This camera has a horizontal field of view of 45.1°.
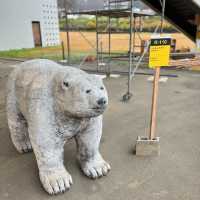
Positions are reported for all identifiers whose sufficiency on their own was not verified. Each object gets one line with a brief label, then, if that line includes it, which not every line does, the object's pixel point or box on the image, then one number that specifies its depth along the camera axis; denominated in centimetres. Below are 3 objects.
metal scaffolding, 471
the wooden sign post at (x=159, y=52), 237
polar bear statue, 170
